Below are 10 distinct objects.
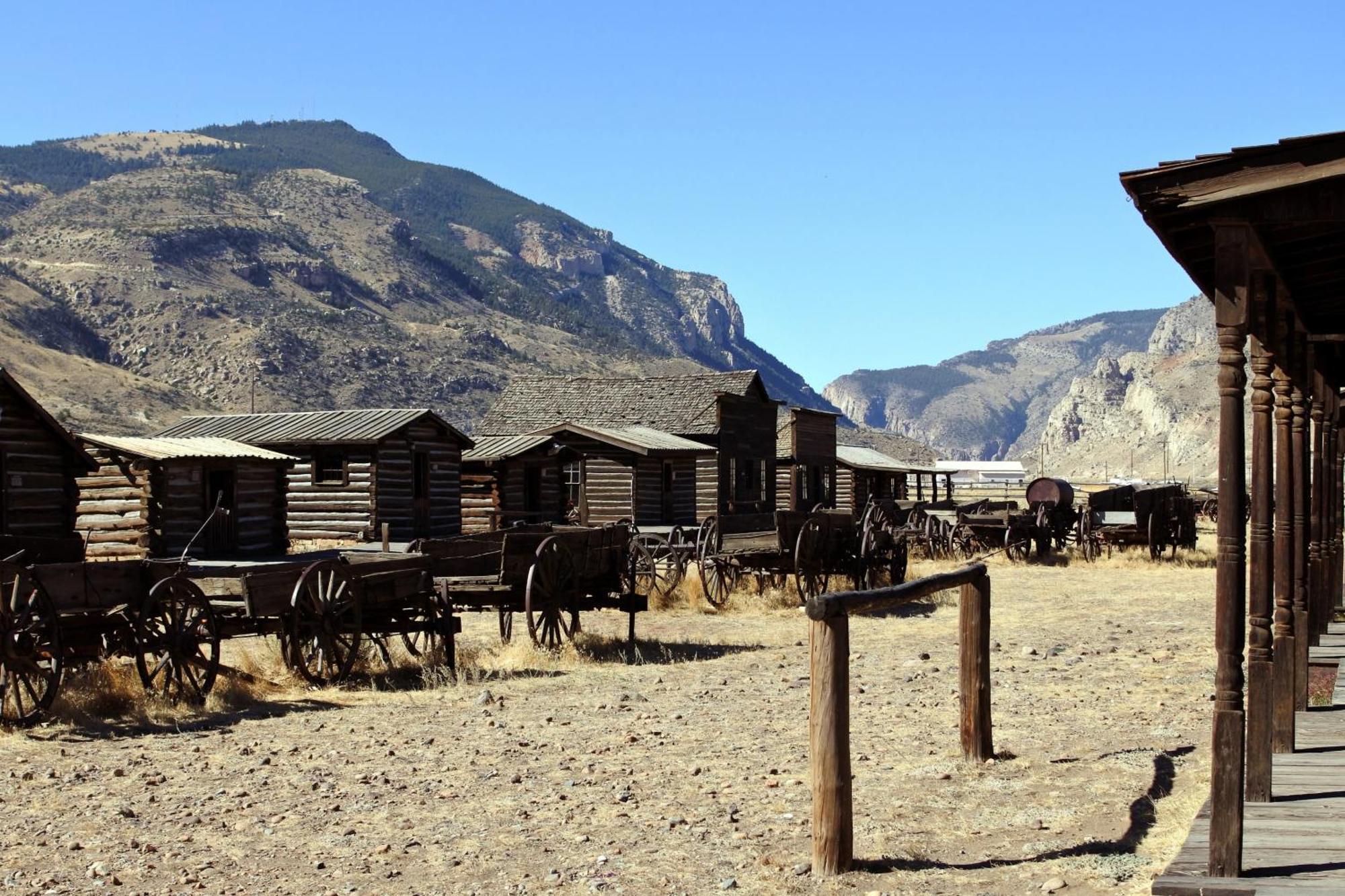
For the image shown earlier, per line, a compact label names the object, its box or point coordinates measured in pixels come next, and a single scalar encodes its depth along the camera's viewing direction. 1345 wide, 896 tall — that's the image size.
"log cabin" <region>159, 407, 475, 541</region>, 29.11
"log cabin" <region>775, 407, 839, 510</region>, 45.97
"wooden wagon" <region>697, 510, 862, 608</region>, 19.42
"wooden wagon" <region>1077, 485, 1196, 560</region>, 28.75
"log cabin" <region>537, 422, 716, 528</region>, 35.22
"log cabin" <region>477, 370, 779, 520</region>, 38.72
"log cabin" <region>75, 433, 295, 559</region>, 24.05
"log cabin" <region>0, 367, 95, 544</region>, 19.72
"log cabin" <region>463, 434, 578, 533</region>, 32.47
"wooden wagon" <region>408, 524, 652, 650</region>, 13.52
